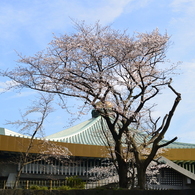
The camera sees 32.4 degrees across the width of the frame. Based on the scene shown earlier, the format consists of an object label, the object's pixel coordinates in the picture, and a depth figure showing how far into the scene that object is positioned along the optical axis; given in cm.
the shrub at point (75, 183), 1719
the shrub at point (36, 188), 1440
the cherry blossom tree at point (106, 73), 1334
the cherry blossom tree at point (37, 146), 1558
